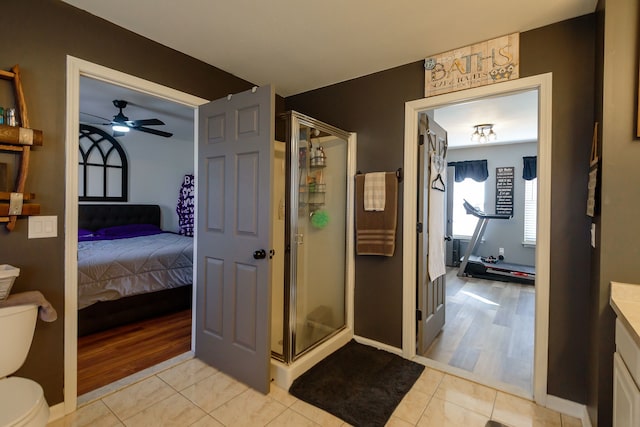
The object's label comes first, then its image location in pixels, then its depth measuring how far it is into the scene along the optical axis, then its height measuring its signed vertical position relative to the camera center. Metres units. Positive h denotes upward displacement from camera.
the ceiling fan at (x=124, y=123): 3.45 +1.04
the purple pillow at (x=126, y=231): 4.34 -0.34
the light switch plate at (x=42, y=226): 1.66 -0.11
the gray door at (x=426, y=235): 2.49 -0.19
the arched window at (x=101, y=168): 4.62 +0.66
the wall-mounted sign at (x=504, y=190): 5.73 +0.46
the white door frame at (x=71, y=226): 1.76 -0.11
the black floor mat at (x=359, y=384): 1.83 -1.21
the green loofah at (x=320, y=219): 2.56 -0.07
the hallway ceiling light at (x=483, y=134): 4.46 +1.24
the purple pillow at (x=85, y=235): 3.96 -0.37
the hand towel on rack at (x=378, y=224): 2.47 -0.10
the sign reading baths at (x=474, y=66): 1.99 +1.05
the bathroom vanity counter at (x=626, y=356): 1.00 -0.52
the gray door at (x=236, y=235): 1.98 -0.18
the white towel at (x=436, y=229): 2.65 -0.15
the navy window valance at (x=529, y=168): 5.42 +0.84
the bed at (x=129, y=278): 2.83 -0.72
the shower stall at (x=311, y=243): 2.20 -0.27
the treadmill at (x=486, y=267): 4.96 -0.93
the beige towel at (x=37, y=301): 1.48 -0.47
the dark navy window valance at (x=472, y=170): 5.88 +0.88
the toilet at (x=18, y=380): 1.12 -0.76
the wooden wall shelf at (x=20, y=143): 1.51 +0.33
